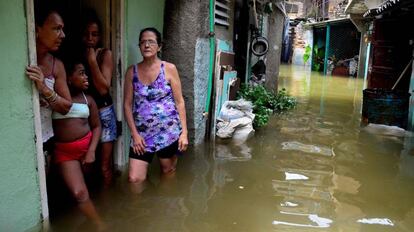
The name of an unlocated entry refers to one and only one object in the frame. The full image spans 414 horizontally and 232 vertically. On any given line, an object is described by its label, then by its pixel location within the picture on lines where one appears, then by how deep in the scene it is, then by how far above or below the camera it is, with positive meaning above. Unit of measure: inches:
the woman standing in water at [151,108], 161.5 -23.0
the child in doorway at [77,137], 141.6 -31.0
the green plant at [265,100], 333.1 -43.0
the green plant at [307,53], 1169.4 +2.8
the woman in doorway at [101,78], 159.0 -11.3
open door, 176.6 +9.1
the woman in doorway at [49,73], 127.3 -8.4
